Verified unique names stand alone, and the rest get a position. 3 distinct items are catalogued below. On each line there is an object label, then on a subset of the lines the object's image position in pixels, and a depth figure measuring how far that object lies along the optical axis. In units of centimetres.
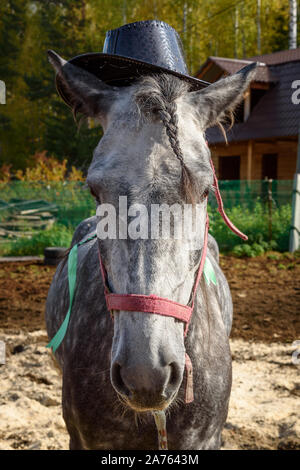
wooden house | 1670
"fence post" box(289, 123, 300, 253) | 1041
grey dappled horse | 148
